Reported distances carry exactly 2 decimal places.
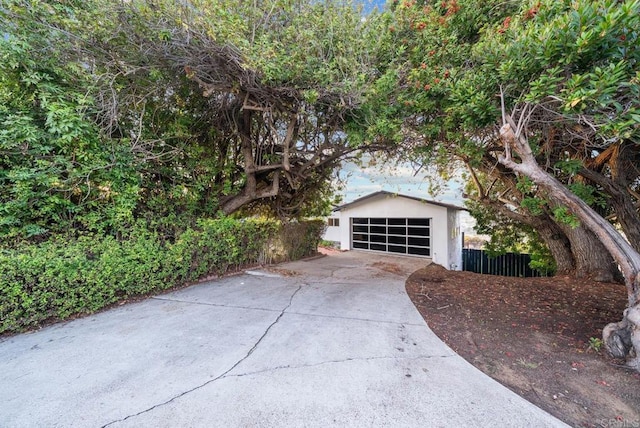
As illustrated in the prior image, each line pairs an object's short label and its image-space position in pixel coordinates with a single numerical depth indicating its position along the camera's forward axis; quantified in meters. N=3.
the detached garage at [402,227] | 11.70
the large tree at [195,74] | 3.88
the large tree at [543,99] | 2.77
